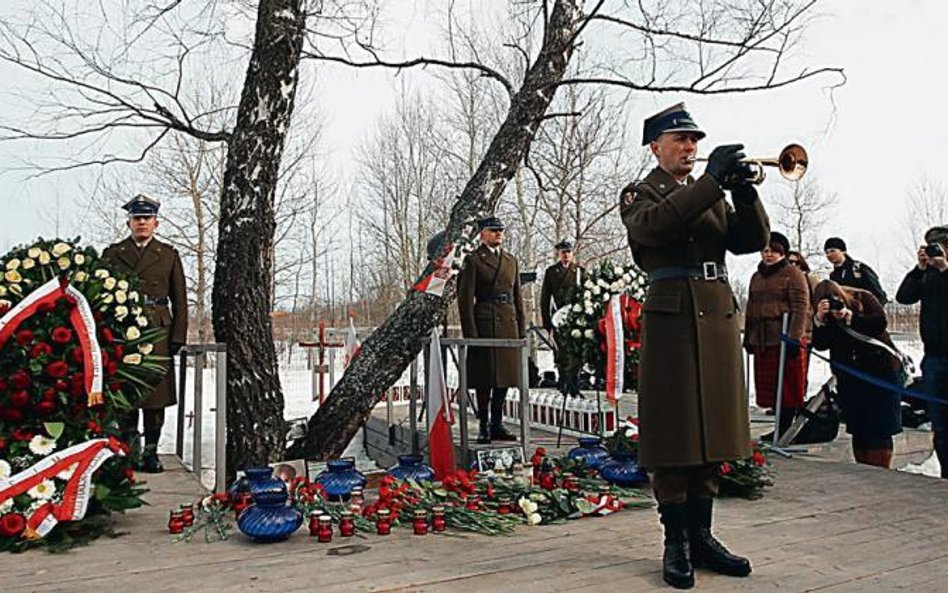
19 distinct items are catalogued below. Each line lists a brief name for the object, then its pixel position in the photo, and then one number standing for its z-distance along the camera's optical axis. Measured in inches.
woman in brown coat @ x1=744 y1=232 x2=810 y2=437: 264.7
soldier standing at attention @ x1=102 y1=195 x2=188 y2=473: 212.4
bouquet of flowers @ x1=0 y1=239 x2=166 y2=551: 138.1
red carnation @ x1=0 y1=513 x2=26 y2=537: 133.4
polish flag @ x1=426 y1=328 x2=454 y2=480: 216.7
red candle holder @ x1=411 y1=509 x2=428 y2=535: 144.0
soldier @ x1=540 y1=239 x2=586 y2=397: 329.1
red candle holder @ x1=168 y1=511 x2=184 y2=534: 144.9
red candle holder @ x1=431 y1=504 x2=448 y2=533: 145.7
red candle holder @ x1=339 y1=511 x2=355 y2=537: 141.8
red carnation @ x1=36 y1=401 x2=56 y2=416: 143.4
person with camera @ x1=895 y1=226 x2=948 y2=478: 199.3
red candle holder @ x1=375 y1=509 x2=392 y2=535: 143.6
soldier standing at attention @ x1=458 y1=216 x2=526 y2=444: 246.2
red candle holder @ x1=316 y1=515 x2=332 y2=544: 138.8
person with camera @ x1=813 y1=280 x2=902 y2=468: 209.8
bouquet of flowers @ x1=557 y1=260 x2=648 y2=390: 233.6
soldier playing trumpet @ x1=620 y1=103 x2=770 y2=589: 113.7
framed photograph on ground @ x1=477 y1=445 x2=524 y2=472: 215.3
